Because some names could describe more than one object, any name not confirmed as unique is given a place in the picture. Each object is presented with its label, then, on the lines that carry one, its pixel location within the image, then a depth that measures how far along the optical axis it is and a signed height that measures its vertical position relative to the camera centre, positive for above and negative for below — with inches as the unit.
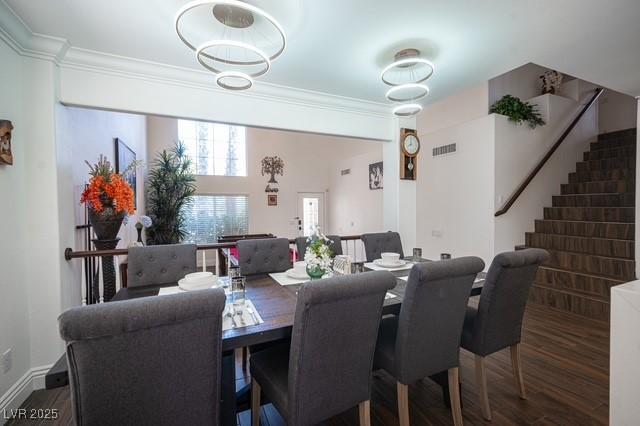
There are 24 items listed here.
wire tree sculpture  295.6 +39.4
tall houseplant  215.8 +6.6
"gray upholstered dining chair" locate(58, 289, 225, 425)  35.1 -19.5
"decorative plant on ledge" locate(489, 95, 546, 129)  169.8 +55.9
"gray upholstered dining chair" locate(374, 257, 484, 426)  57.7 -25.6
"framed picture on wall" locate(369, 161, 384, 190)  244.4 +26.2
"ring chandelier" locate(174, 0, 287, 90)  60.5 +49.0
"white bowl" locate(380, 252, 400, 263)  100.5 -18.0
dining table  50.7 -21.6
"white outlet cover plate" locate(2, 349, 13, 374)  73.0 -38.2
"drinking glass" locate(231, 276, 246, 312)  64.6 -18.2
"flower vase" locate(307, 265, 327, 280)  76.6 -17.0
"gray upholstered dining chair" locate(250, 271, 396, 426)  46.4 -24.5
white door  310.5 -3.5
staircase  136.3 -16.6
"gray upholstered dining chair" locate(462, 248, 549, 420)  67.9 -25.3
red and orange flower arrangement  89.9 +2.9
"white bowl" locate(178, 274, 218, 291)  68.1 -17.7
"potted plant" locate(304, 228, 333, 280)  76.7 -13.7
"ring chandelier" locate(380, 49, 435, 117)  84.4 +46.6
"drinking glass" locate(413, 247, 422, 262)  109.9 -18.5
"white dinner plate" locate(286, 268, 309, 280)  85.0 -20.2
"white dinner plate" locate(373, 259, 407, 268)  99.0 -19.9
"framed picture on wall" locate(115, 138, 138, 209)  148.9 +28.0
